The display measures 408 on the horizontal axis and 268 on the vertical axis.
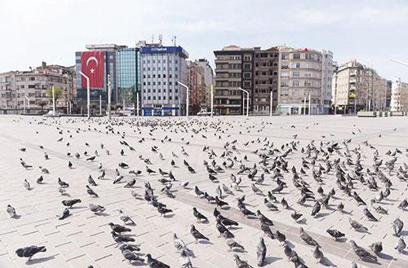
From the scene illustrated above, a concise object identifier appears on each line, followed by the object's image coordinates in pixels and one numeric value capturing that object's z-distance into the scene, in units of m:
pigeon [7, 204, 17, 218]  5.93
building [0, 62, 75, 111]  105.00
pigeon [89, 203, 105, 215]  6.15
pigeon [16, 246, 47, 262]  4.30
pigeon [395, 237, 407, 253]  4.66
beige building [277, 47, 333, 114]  96.94
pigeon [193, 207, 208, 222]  5.78
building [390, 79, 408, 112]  165.12
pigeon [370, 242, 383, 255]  4.57
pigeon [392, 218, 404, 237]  5.30
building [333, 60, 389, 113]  121.31
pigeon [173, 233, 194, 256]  4.55
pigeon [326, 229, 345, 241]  5.03
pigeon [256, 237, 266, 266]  4.33
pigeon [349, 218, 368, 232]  5.45
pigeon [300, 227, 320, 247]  4.78
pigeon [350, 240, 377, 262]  4.40
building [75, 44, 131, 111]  113.78
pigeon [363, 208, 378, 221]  5.96
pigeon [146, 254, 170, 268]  3.89
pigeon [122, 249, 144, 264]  4.25
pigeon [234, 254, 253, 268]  3.94
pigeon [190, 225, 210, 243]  4.93
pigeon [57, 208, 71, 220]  5.91
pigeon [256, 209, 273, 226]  5.50
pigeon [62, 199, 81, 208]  6.37
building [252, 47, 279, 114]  99.61
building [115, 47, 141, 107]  114.00
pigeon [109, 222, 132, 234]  5.07
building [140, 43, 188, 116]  106.62
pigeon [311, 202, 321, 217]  6.14
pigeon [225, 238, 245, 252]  4.72
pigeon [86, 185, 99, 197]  7.10
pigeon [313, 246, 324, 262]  4.41
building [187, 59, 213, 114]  128.25
